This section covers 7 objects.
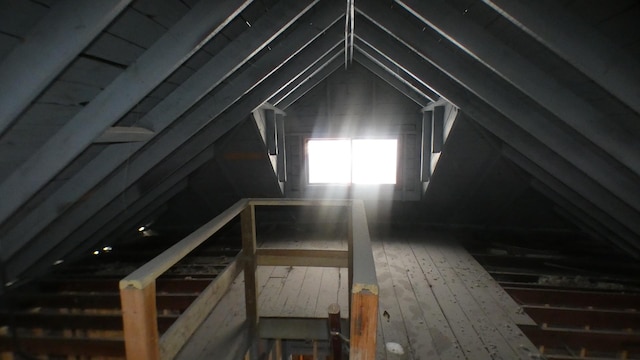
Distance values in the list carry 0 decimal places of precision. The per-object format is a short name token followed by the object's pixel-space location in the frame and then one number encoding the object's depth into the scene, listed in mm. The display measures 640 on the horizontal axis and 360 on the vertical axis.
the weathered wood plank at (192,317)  1273
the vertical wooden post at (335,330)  2235
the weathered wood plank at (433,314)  2447
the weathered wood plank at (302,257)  2506
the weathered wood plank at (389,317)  2489
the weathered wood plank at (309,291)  3056
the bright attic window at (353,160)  5145
